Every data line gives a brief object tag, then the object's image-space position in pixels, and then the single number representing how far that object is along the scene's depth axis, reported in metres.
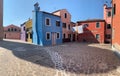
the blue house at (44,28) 10.16
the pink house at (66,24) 13.32
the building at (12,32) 22.02
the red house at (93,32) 14.75
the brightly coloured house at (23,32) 15.20
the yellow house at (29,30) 12.67
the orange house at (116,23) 6.12
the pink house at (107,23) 14.55
